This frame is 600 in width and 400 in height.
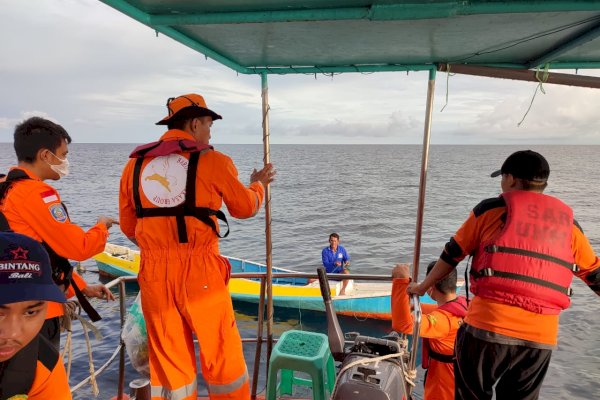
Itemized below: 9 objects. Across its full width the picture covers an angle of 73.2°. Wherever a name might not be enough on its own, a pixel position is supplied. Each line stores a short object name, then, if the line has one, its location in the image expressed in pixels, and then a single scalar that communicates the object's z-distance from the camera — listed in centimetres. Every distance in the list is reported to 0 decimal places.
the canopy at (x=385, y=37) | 211
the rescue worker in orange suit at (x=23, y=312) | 129
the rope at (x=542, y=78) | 297
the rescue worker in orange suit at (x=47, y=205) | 218
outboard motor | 198
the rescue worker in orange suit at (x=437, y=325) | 253
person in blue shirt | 1209
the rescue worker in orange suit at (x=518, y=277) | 207
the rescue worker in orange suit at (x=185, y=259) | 240
